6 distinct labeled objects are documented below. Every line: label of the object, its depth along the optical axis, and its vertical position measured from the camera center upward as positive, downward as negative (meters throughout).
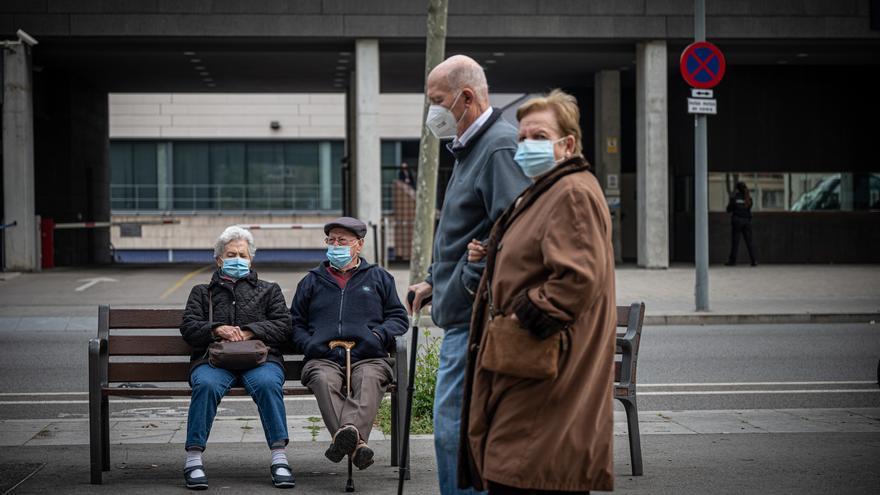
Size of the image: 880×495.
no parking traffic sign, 16.83 +1.85
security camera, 24.41 +3.36
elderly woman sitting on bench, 6.66 -0.77
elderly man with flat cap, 6.75 -0.69
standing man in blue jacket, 4.64 -0.01
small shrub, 7.97 -1.30
